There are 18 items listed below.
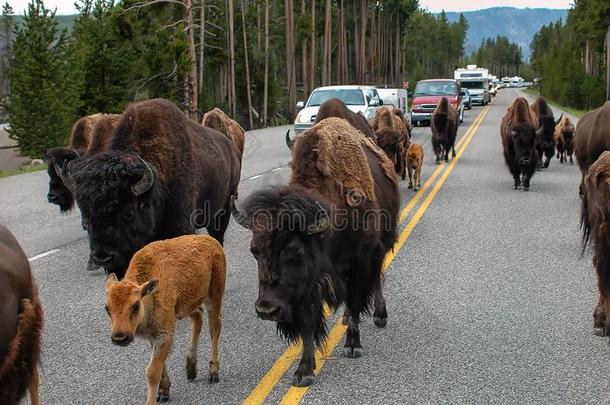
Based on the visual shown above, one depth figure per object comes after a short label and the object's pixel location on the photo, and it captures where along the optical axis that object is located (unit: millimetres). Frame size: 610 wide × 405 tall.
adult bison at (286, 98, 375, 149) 9164
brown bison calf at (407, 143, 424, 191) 15453
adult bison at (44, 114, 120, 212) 9484
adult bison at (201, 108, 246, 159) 13016
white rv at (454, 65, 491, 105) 63656
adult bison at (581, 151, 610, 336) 5871
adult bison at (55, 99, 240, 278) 5875
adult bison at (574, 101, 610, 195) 11125
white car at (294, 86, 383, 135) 23328
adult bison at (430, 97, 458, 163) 20172
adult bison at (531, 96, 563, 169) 19138
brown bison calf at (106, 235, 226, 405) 4336
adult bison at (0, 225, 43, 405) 3172
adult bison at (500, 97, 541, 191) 15320
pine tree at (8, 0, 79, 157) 27844
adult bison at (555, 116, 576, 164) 20625
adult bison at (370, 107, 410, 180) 14258
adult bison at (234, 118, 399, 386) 4730
